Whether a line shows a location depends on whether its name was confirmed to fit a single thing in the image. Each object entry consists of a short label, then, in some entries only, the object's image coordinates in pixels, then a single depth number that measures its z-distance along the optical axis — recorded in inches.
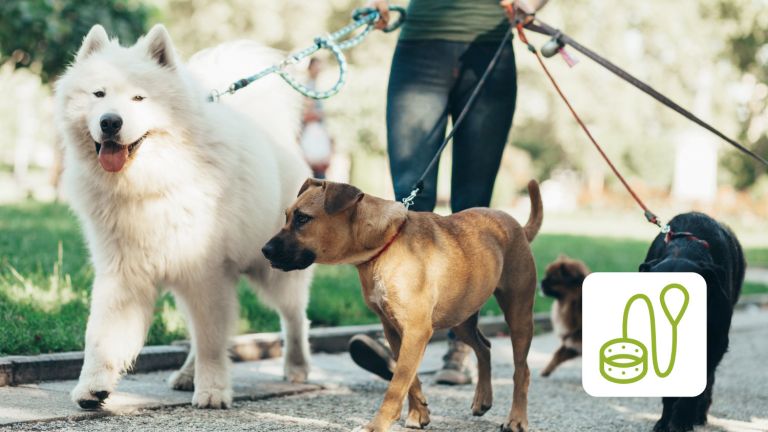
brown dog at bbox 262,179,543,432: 149.3
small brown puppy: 267.4
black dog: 173.0
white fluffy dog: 174.9
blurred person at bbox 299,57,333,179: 460.4
